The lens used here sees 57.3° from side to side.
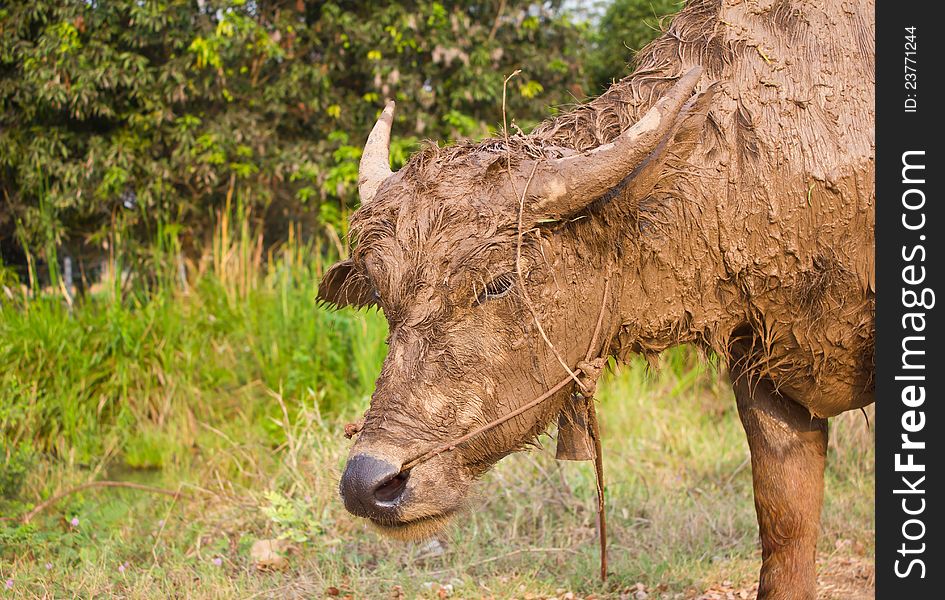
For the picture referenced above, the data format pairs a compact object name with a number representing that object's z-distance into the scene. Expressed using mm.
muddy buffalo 2473
